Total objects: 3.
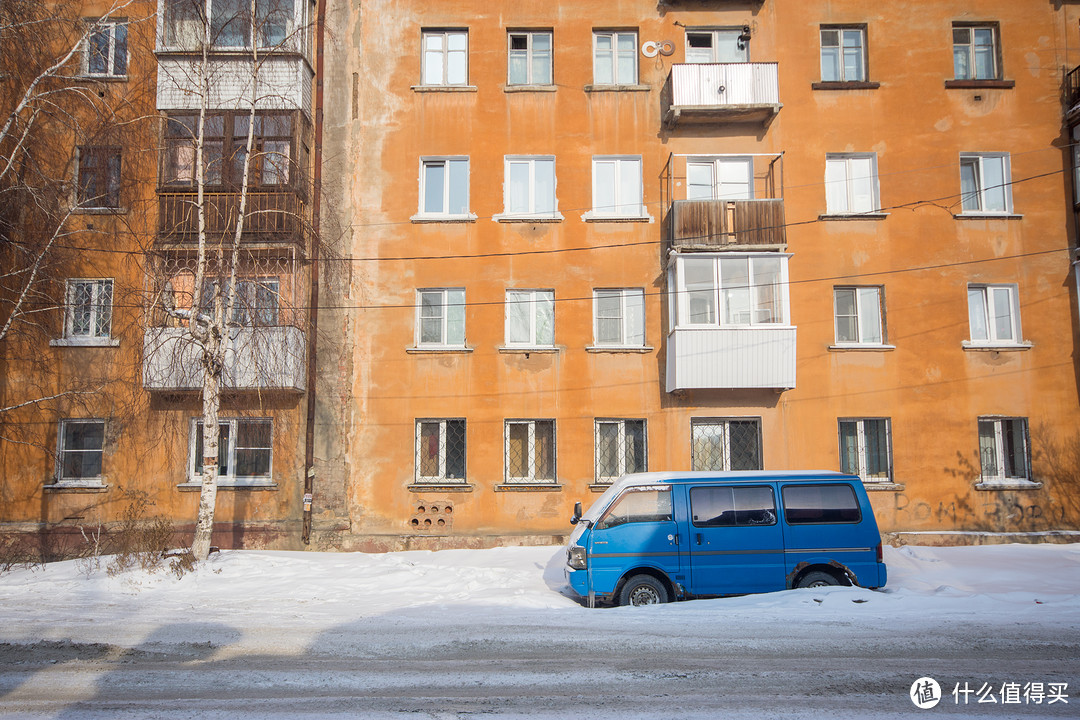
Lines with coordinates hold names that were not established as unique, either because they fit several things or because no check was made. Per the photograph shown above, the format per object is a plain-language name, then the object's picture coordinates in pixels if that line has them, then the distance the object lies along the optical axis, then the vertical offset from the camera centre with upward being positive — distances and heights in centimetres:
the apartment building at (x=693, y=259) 1628 +443
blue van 949 -128
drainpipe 1611 +317
